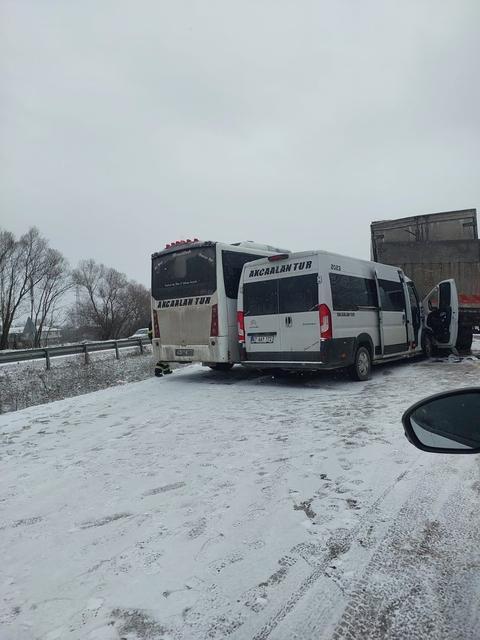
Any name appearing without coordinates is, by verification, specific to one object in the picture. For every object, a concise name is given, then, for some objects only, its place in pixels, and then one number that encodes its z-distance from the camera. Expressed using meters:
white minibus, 8.14
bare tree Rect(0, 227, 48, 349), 48.28
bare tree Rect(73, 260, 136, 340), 63.78
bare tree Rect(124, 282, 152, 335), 65.75
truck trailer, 12.53
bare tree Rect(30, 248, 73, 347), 54.50
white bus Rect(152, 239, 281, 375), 9.16
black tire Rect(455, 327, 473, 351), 12.83
